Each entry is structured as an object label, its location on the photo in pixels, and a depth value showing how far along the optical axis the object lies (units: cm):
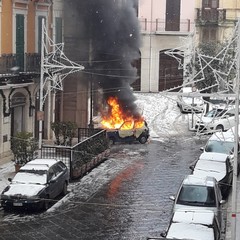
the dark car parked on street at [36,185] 1900
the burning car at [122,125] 3189
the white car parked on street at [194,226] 1506
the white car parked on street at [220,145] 2613
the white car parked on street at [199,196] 1822
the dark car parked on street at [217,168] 2206
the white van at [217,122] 3447
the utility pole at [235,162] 1586
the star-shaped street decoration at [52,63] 2635
